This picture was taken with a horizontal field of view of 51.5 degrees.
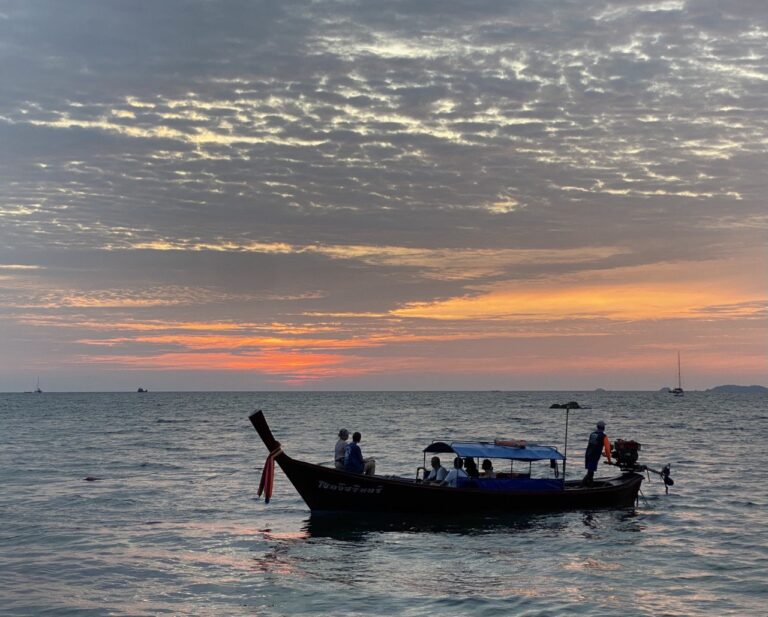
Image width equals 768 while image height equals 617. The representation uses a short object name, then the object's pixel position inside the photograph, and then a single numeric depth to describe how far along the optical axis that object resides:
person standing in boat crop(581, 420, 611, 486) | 29.28
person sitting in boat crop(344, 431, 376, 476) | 26.48
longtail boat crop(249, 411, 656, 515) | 26.02
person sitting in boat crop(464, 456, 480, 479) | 27.73
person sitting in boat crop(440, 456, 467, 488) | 27.05
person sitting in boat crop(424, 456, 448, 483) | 27.66
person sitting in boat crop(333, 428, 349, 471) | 26.95
